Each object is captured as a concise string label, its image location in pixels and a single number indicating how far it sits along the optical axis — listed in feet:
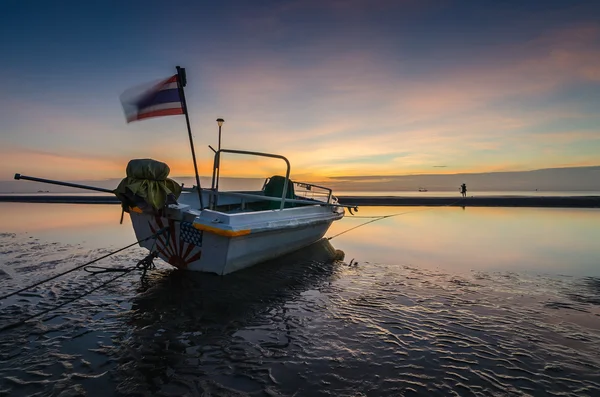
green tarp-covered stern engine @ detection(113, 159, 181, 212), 18.49
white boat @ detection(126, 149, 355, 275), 19.25
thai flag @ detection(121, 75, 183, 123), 20.59
